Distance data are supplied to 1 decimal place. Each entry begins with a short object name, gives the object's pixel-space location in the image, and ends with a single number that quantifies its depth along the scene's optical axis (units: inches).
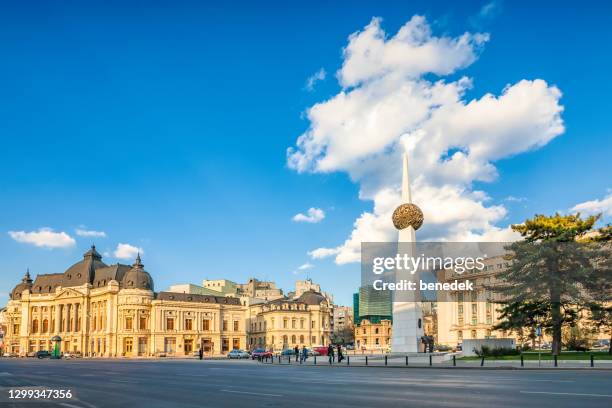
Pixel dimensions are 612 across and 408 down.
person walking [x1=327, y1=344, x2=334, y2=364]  1979.8
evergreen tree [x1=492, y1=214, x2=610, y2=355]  1838.1
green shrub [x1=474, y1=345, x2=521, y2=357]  1889.8
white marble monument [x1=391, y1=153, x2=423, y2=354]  2138.3
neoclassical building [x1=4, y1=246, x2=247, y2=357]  4960.6
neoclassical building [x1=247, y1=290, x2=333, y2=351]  5565.9
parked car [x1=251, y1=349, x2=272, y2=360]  3031.5
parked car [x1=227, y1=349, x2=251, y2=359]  3364.2
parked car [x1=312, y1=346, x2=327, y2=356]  3166.8
